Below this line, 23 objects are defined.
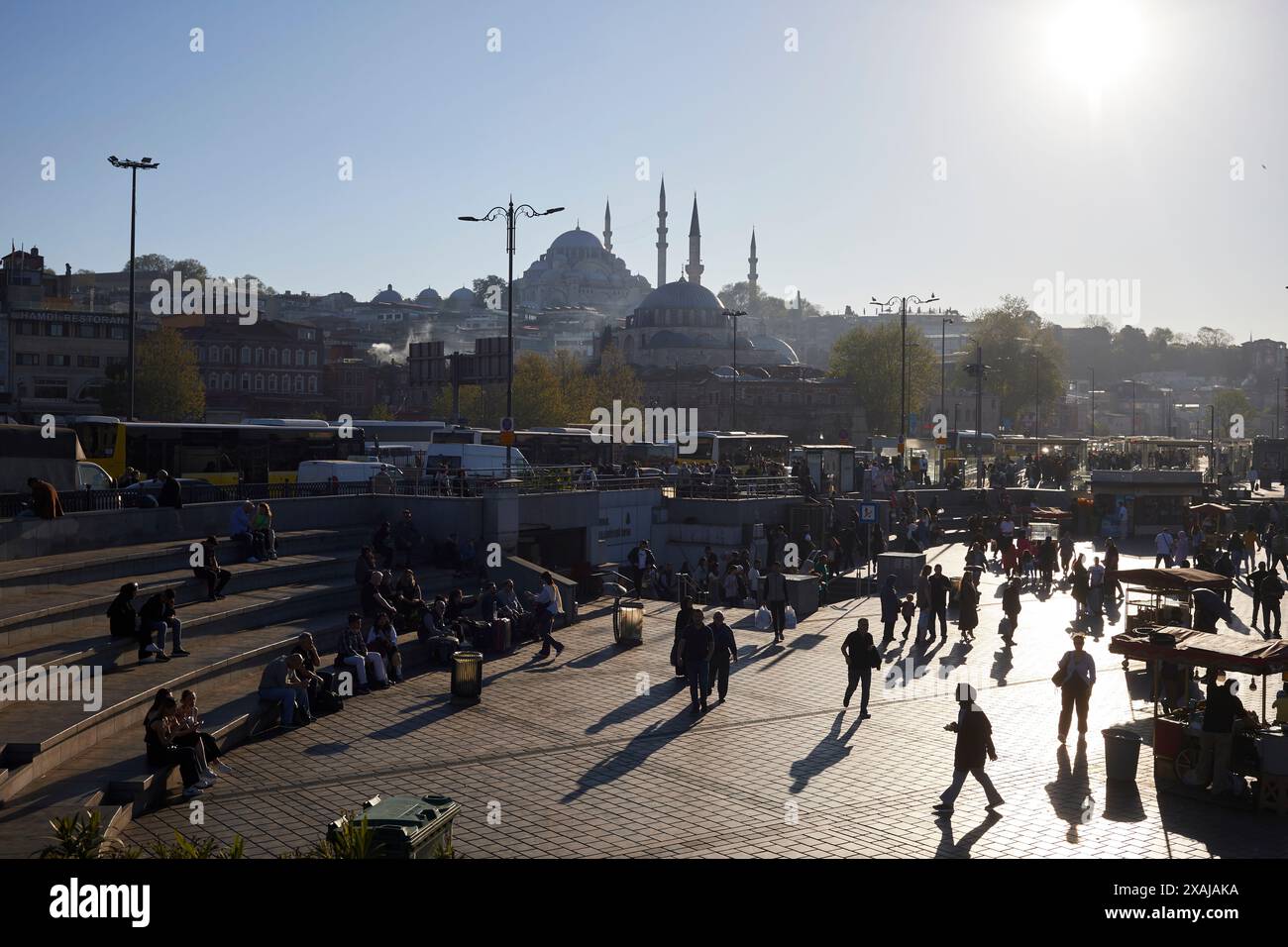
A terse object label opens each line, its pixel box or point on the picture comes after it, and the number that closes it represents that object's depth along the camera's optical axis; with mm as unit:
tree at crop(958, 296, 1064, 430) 106375
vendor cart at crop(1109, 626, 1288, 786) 11242
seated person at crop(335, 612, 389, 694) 15039
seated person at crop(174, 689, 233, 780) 11008
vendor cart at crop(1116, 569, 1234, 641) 17734
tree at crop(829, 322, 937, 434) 99000
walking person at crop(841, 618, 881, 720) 14195
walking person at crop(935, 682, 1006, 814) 10789
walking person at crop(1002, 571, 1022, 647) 19119
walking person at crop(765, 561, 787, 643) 19219
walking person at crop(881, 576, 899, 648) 18828
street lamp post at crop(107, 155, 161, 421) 31938
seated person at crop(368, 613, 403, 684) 15719
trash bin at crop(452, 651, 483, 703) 14664
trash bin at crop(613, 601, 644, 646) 18547
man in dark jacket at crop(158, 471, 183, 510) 20797
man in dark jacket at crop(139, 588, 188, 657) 14258
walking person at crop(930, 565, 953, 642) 19250
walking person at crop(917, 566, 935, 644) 19516
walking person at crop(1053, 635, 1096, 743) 12953
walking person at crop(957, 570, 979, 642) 19188
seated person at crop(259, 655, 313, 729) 13234
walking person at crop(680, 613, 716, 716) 14273
